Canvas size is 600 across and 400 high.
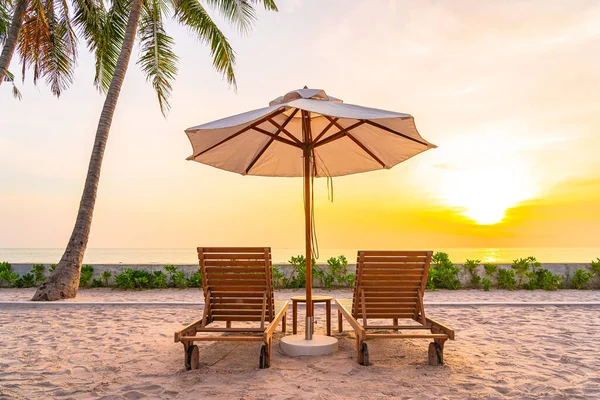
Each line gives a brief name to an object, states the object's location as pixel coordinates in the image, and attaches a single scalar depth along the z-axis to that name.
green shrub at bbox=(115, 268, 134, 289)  9.47
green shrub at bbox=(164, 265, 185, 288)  9.71
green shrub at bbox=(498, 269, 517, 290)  9.55
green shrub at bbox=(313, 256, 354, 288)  9.43
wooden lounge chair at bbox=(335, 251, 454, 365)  4.14
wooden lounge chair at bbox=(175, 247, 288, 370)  4.08
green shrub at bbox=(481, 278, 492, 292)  9.39
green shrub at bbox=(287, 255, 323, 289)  9.44
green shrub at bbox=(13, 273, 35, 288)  10.02
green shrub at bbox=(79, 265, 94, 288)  9.70
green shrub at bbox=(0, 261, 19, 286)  9.91
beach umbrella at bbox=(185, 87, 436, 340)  3.67
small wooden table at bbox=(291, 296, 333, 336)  4.77
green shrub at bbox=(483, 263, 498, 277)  9.75
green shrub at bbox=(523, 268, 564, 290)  9.51
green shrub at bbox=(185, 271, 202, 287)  9.74
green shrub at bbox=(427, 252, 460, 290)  9.55
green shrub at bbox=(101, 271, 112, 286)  9.82
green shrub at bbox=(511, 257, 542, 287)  9.74
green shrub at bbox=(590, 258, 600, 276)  9.81
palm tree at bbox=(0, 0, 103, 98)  9.71
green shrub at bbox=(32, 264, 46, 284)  10.08
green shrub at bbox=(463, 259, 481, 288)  9.73
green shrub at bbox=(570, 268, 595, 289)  9.66
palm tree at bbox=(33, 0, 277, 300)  10.43
